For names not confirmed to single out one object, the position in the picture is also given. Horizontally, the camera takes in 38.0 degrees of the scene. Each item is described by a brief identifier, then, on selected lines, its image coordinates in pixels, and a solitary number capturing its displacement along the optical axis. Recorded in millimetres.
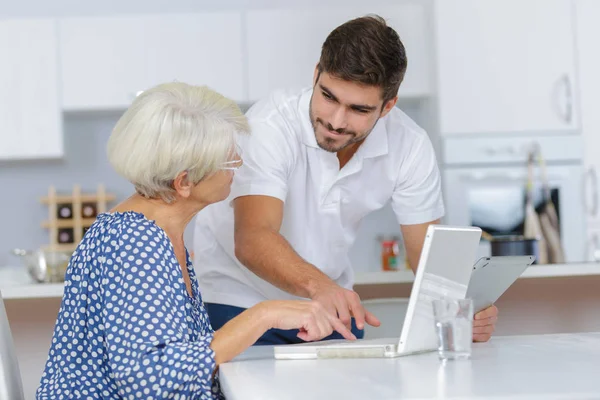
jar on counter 3598
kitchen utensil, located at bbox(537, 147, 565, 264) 3373
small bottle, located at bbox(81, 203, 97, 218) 3973
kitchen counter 2541
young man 1786
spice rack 3967
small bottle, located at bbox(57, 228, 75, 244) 3969
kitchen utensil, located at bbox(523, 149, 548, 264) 3373
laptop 1282
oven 3572
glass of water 1274
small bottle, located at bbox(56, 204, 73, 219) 3963
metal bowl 2730
